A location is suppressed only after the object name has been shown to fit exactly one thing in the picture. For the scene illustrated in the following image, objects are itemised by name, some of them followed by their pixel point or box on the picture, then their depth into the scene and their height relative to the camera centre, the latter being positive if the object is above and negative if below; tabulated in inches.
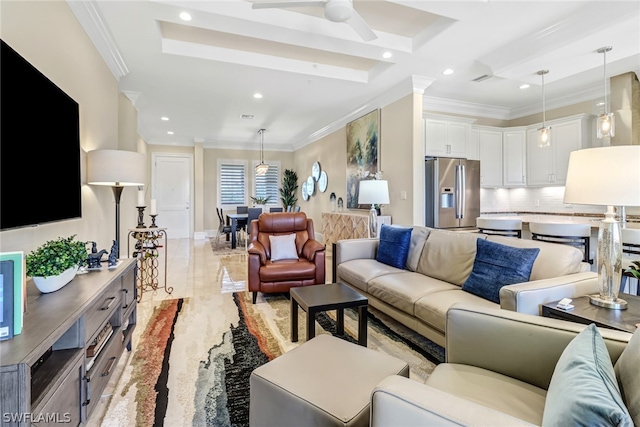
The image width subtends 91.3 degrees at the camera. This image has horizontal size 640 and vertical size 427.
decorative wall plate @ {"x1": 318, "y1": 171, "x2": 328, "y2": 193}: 296.6 +30.2
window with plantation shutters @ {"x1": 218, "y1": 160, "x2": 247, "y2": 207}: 373.1 +37.7
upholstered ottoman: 44.2 -27.2
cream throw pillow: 145.9 -16.3
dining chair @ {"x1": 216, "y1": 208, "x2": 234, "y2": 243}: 287.6 -13.3
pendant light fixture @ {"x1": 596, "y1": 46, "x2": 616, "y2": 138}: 137.2 +38.0
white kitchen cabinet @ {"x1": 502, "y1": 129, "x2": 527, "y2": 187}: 218.4 +37.8
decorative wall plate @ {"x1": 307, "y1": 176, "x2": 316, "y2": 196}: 326.6 +29.3
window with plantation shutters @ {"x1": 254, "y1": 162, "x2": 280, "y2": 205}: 387.2 +37.7
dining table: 275.4 -9.4
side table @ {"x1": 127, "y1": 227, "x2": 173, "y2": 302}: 140.6 -16.0
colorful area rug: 66.6 -40.6
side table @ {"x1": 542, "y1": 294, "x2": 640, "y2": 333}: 57.2 -20.4
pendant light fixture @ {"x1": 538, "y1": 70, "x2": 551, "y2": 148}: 163.8 +39.1
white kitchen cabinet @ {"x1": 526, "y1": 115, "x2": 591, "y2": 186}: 186.1 +39.4
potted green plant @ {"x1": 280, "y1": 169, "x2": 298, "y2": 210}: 376.2 +28.0
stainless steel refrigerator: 185.3 +11.5
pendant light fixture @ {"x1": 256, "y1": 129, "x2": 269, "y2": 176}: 318.4 +47.7
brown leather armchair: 132.3 -21.2
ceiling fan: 92.3 +62.0
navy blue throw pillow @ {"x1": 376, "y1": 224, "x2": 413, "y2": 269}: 125.6 -14.0
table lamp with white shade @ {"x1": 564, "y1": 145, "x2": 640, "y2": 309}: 58.6 +3.9
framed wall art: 212.1 +44.7
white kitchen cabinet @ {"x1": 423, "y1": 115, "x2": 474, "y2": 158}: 193.8 +48.5
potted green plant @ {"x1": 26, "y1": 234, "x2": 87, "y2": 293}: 58.3 -9.5
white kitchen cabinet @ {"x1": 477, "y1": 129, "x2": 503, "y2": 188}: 217.8 +37.6
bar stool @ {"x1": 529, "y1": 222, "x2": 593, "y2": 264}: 134.0 -10.0
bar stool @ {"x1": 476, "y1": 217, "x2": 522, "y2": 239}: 160.9 -7.5
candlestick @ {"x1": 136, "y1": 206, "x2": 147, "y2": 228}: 146.8 -0.6
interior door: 344.8 +24.7
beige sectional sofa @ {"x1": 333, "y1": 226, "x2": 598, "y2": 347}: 72.5 -19.8
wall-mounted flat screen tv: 58.6 +15.2
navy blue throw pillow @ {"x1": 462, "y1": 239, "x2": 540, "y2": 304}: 82.7 -15.7
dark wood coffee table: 86.2 -25.6
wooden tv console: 37.8 -22.5
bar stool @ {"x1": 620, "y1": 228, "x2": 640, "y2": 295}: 107.8 -12.2
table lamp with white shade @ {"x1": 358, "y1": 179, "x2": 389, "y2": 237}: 160.7 +10.5
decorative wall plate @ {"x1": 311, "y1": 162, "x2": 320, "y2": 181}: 313.1 +43.2
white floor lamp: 107.9 +16.7
